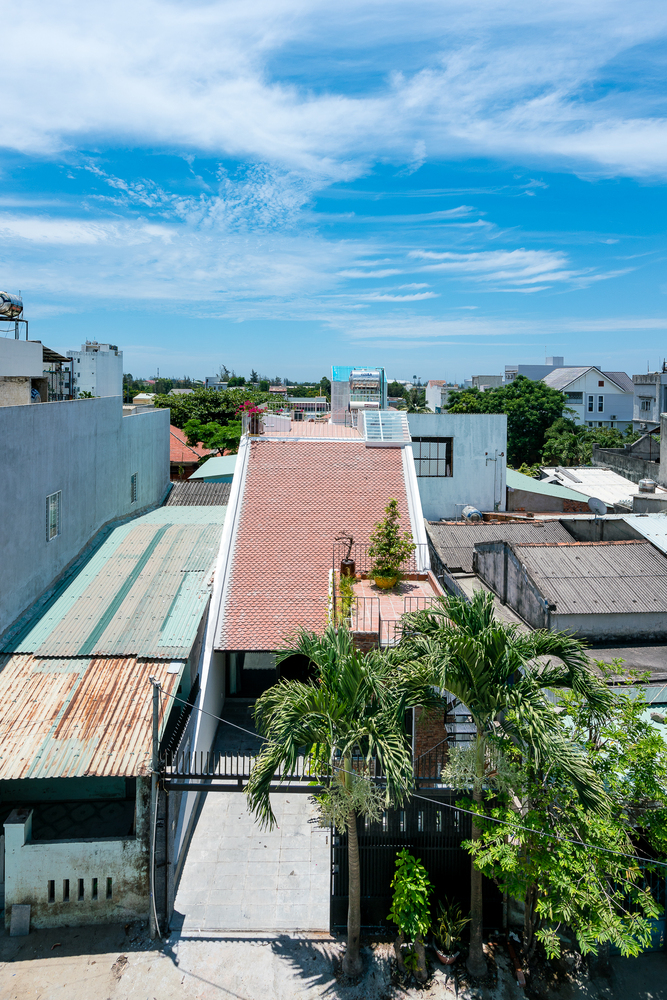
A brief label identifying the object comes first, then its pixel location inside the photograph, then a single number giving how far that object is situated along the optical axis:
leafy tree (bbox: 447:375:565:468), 63.62
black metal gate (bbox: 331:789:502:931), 10.33
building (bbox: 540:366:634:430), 80.31
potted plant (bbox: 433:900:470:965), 9.77
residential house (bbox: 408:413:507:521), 31.41
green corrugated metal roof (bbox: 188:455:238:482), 31.61
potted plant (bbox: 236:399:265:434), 24.95
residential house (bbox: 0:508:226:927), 10.36
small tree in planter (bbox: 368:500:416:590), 16.91
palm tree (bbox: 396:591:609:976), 8.28
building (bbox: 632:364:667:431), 60.56
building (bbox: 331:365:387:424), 33.84
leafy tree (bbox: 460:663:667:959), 8.25
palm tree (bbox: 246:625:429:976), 8.54
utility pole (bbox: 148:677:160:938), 10.24
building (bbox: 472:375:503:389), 113.56
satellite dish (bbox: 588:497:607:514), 26.22
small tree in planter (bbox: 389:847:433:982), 9.41
